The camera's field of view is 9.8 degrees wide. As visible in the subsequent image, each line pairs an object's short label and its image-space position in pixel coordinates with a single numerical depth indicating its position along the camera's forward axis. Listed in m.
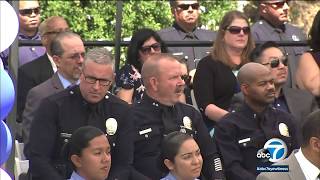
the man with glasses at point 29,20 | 17.60
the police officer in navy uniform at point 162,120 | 13.32
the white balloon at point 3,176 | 9.80
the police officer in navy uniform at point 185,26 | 17.50
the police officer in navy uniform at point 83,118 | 12.74
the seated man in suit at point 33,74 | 15.60
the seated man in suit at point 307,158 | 11.22
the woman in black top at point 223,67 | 14.98
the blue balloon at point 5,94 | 9.56
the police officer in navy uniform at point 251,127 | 13.42
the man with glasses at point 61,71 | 14.53
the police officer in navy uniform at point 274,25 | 17.67
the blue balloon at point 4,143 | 9.77
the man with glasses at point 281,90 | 14.73
